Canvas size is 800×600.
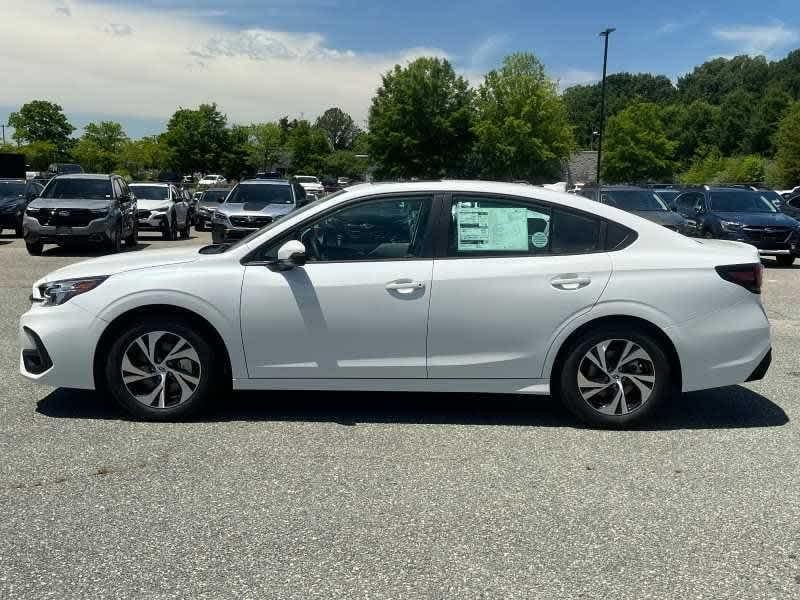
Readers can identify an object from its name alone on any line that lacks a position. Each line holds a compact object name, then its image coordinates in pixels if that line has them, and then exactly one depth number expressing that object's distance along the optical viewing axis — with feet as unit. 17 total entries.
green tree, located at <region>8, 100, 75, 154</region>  366.22
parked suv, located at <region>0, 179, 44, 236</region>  75.20
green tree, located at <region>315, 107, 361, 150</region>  597.52
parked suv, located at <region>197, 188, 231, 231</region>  94.94
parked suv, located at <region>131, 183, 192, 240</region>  77.82
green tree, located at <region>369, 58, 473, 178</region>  221.05
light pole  162.30
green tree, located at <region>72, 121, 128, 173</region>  293.64
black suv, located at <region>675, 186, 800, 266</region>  57.88
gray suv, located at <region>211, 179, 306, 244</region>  58.95
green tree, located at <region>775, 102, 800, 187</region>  178.81
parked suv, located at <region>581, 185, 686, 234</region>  56.08
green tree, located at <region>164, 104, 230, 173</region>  280.10
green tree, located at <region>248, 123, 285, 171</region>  322.34
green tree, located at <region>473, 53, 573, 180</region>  207.31
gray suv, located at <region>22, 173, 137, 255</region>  57.82
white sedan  17.33
